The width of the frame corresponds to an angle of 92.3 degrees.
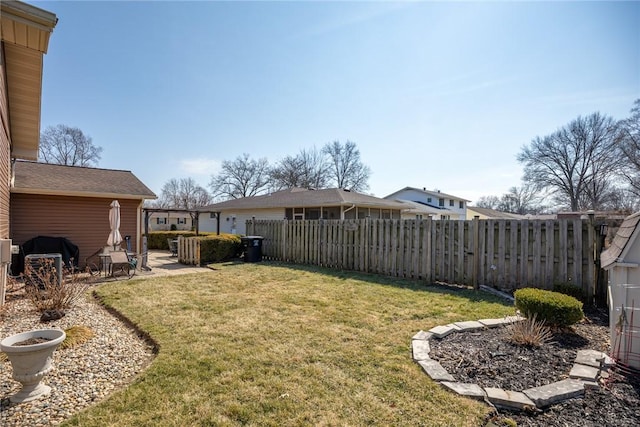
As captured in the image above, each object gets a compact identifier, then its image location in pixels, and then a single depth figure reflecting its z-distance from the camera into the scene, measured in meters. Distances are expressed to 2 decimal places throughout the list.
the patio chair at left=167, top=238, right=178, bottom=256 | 14.73
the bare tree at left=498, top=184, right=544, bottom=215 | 47.68
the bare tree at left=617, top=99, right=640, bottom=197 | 25.59
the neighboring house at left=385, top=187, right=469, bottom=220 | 40.75
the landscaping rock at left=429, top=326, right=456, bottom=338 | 4.07
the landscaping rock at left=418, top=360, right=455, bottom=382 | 2.93
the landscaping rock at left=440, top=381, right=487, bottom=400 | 2.62
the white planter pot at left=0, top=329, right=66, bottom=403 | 2.60
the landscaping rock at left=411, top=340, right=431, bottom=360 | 3.41
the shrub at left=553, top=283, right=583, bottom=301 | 5.60
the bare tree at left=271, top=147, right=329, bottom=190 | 42.16
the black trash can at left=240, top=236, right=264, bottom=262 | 12.54
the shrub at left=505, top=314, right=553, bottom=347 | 3.60
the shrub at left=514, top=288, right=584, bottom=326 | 3.94
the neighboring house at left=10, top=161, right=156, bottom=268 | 9.42
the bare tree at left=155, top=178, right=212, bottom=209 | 52.66
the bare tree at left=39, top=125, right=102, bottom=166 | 32.78
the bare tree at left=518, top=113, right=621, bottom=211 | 33.19
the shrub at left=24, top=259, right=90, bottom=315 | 5.07
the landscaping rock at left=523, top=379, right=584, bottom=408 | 2.52
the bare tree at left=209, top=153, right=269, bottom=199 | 45.47
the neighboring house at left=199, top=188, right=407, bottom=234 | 19.16
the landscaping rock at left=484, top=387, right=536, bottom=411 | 2.46
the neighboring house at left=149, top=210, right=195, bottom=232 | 37.92
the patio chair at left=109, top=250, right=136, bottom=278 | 8.99
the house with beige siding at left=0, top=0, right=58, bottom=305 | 3.50
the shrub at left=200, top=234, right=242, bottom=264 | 11.93
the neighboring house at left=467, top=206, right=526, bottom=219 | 49.09
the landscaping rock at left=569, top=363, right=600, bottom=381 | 2.79
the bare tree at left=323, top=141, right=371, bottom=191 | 43.75
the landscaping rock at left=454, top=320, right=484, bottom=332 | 4.30
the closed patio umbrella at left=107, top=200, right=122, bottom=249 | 9.05
